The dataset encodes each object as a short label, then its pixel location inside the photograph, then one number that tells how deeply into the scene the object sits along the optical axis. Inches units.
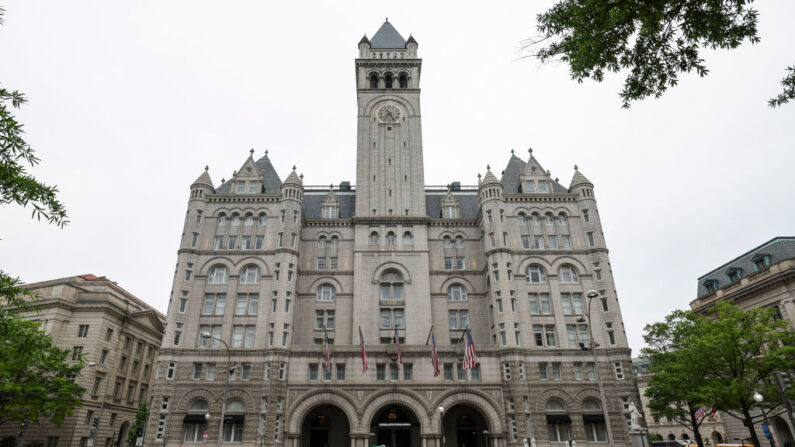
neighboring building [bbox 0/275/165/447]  2146.9
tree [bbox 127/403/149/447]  2418.8
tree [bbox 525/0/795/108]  445.7
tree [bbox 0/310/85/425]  1488.7
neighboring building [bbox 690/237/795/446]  1939.0
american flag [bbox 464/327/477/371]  1631.4
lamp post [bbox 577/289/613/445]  944.3
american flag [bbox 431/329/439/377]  1748.3
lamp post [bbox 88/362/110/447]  2064.6
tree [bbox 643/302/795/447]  1421.0
